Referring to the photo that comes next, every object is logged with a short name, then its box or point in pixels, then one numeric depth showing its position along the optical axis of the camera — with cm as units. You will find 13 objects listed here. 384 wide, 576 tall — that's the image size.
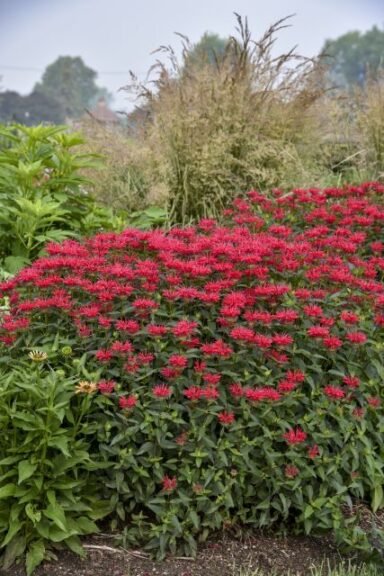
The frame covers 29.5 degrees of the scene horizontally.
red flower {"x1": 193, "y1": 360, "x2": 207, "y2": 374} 274
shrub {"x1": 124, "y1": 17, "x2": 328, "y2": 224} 598
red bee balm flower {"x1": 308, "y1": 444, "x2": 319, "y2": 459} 276
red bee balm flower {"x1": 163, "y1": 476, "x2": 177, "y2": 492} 266
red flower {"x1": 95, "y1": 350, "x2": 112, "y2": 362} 272
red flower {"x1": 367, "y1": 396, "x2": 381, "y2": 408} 295
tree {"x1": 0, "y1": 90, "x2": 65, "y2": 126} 6450
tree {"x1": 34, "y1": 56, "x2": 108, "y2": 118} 7375
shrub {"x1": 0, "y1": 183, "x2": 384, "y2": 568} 271
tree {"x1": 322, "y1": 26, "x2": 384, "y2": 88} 7725
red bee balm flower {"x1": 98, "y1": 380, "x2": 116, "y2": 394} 267
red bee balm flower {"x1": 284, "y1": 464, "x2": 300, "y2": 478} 274
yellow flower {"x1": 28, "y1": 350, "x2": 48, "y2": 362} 269
